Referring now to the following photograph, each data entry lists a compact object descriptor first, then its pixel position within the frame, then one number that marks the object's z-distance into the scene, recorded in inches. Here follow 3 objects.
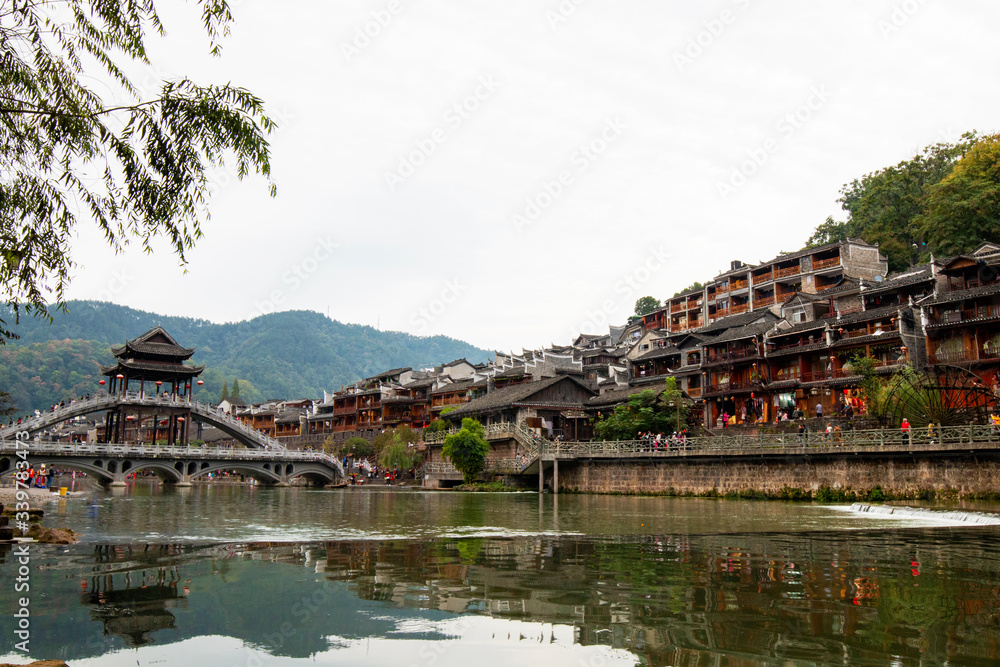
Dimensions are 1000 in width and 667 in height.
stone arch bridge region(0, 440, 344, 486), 2208.4
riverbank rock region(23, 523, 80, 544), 635.5
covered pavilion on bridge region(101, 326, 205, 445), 2780.5
